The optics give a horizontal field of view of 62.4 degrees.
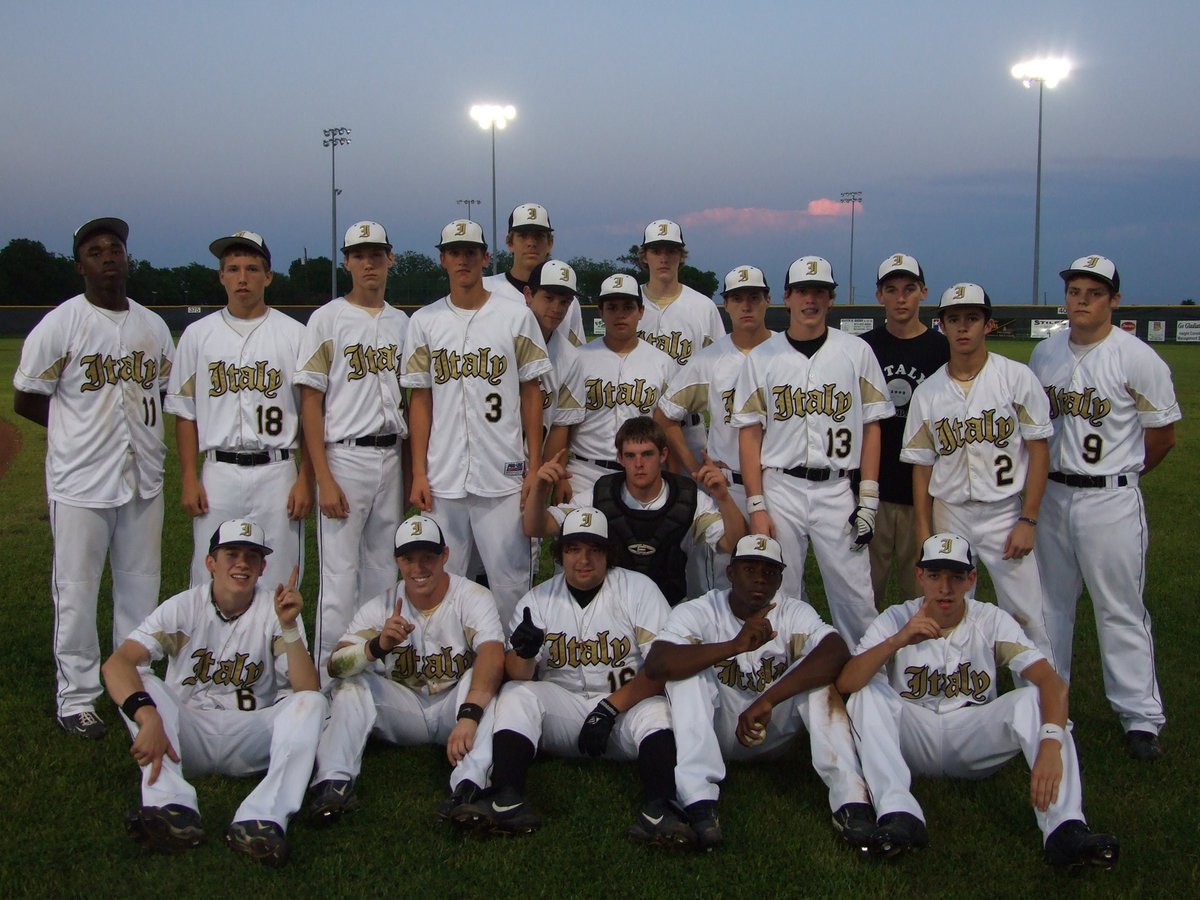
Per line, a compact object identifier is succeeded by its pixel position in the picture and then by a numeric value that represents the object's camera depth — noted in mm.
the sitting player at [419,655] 4184
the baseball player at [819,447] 4922
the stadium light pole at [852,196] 59131
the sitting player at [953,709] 3576
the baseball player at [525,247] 6005
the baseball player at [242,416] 4891
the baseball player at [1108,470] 4746
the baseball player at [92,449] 4832
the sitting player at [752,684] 3807
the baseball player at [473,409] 5047
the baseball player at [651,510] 4902
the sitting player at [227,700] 3611
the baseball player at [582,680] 3926
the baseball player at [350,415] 4984
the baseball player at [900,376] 5414
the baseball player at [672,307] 6184
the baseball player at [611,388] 5629
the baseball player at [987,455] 4754
